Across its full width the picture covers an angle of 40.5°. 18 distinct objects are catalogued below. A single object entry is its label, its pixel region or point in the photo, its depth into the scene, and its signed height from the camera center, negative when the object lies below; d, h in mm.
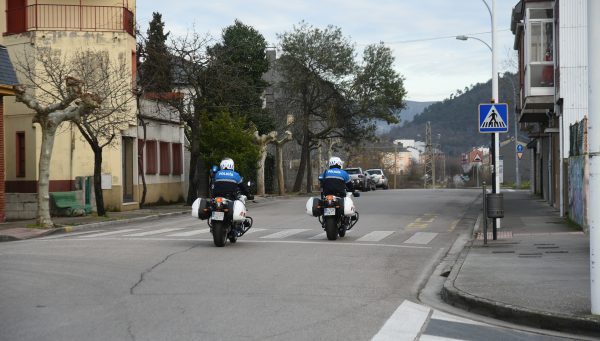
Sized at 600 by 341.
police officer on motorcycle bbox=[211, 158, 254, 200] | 16781 -386
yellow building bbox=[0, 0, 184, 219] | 31203 +4453
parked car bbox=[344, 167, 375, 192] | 55109 -969
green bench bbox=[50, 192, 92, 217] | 28812 -1383
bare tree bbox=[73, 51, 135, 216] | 27328 +2652
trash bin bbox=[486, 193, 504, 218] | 17422 -907
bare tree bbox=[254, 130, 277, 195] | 46344 +758
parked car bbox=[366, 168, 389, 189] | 65725 -1100
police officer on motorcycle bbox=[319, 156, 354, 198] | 18234 -390
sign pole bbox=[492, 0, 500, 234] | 21234 +2280
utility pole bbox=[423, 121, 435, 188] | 85394 +1468
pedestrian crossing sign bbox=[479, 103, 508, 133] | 19406 +1118
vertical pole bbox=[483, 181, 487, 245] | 17384 -1067
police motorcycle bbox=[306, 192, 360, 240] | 17953 -1003
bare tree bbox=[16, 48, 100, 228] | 22781 +1562
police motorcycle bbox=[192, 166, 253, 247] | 16375 -978
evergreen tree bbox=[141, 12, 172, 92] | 35000 +4303
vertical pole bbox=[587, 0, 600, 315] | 8594 +297
